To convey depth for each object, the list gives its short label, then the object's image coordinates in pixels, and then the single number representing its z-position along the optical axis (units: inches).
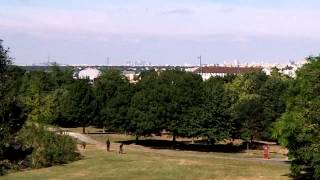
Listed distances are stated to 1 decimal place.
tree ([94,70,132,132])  2908.5
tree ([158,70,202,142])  2701.8
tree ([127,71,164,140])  2726.4
